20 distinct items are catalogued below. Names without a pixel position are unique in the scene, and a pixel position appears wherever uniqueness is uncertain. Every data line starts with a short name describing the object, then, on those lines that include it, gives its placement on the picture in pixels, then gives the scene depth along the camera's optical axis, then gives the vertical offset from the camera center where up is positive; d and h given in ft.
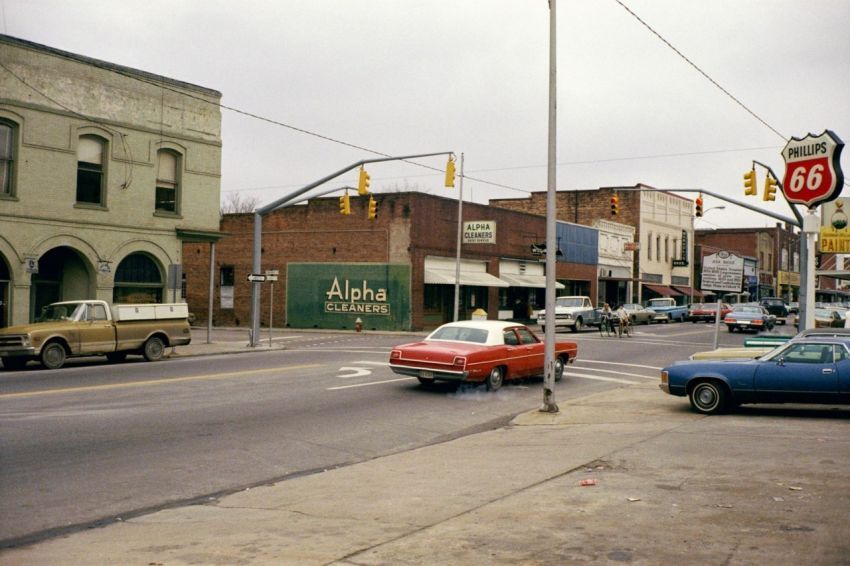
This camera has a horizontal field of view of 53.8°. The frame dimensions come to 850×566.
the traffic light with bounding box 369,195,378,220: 113.50 +12.48
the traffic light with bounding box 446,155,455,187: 90.81 +14.21
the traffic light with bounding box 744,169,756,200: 96.63 +14.69
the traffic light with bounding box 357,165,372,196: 91.15 +12.87
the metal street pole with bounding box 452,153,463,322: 134.35 +11.69
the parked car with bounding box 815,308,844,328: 121.49 -0.98
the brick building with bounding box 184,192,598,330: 149.59 +7.07
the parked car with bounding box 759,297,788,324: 211.41 +0.52
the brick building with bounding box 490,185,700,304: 234.38 +23.78
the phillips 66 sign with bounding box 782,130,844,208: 62.49 +10.91
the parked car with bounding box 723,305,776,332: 143.23 -1.50
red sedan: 54.80 -3.46
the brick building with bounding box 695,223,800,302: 318.45 +23.66
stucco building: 81.56 +12.62
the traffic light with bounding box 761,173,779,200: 97.91 +14.59
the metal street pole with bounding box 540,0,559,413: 48.37 +3.66
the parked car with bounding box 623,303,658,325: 172.35 -1.33
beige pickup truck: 68.90 -3.44
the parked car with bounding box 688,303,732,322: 187.93 -0.62
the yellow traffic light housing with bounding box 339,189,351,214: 106.50 +12.28
